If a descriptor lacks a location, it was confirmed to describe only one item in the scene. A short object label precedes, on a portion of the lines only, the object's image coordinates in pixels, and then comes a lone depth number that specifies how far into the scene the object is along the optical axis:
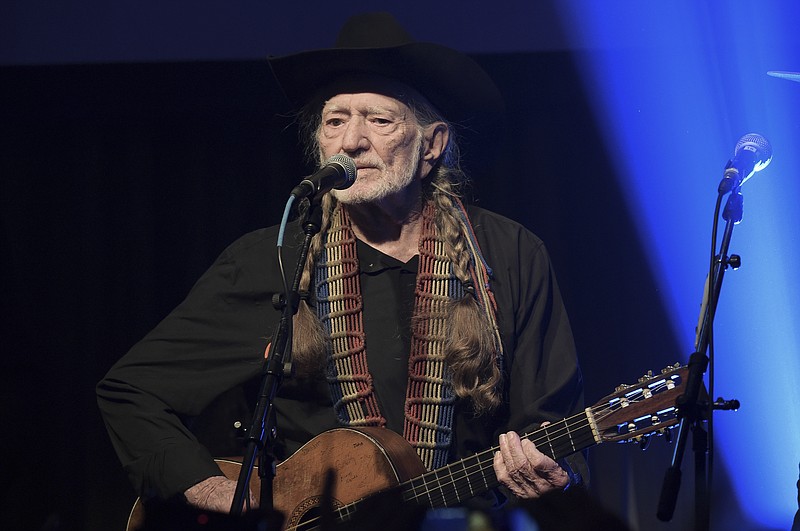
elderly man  7.34
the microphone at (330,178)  5.77
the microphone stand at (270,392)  5.35
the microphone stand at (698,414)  5.26
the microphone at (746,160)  5.87
